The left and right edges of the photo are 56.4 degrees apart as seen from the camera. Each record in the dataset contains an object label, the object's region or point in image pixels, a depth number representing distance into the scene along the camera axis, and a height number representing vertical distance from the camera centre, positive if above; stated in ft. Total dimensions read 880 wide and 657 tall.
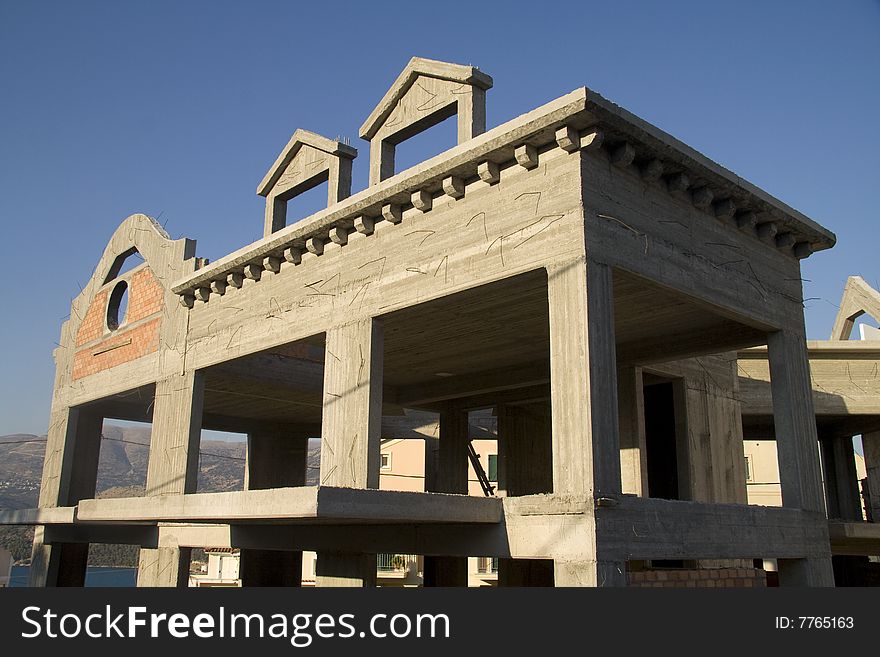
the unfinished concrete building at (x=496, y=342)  37.76 +14.43
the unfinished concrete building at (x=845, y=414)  85.35 +15.38
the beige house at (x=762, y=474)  169.48 +17.02
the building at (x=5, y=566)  151.23 -2.75
